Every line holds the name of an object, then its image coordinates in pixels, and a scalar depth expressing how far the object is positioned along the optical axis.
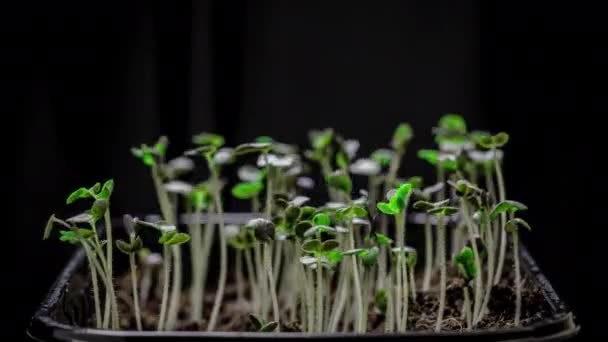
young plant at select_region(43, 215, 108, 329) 0.43
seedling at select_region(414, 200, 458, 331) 0.43
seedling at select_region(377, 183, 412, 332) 0.43
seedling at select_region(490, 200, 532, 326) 0.44
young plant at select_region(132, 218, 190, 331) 0.44
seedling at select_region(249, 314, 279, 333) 0.43
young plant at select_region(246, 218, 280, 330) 0.43
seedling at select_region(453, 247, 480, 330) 0.44
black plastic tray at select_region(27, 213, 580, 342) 0.39
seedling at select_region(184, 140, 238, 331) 0.47
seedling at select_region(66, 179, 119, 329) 0.43
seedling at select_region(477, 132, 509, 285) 0.47
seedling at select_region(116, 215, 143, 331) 0.44
